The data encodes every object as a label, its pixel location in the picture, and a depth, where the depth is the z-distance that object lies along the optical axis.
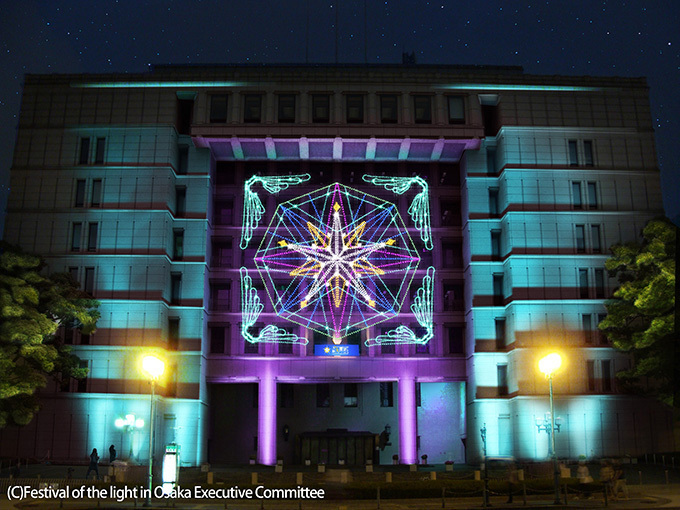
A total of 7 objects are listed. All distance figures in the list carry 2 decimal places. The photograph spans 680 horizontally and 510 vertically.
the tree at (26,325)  44.50
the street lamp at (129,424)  49.34
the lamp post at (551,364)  33.26
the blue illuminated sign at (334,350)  59.41
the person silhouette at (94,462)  45.41
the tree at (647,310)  47.44
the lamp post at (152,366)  34.31
